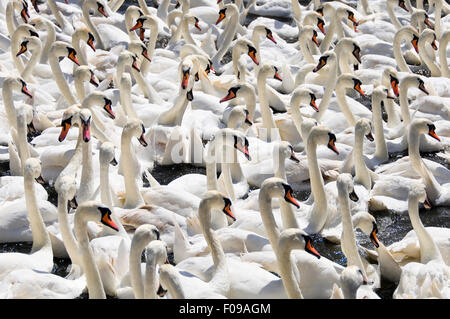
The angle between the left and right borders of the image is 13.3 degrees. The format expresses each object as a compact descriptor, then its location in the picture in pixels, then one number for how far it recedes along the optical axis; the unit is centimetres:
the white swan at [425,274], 1385
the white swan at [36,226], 1528
